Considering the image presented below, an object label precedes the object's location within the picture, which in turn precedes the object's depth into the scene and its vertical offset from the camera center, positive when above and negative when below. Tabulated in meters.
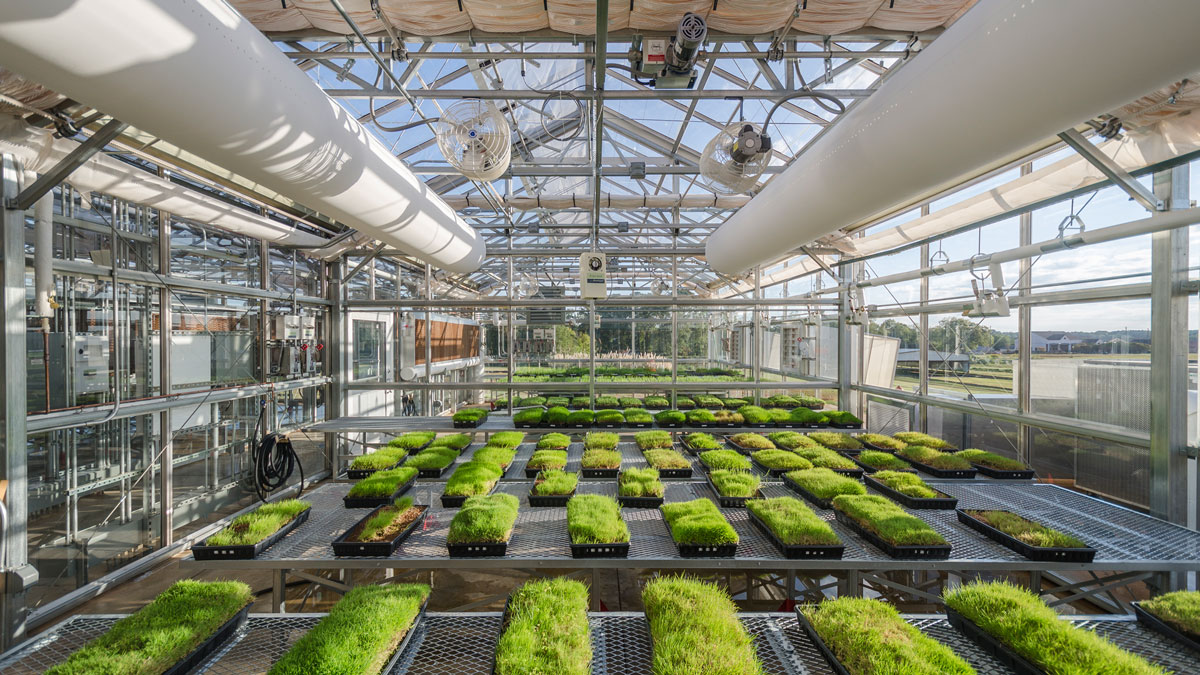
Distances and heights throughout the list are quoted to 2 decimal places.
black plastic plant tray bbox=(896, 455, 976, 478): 3.62 -1.06
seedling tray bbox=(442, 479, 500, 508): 3.08 -1.08
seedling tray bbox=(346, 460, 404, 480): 3.58 -1.04
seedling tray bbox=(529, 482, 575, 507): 3.12 -1.08
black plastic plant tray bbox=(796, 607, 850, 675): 1.57 -1.11
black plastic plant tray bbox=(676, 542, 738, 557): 2.41 -1.10
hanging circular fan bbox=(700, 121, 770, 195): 3.19 +1.27
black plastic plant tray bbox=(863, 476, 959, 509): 3.01 -1.07
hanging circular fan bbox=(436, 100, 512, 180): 3.10 +1.31
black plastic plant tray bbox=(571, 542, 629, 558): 2.42 -1.10
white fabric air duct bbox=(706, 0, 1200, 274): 1.43 +0.92
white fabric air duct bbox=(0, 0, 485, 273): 1.51 +0.97
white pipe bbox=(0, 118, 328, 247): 2.96 +1.19
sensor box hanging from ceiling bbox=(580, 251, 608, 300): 5.91 +0.76
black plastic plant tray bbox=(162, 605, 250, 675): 1.57 -1.11
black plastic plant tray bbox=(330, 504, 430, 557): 2.44 -1.10
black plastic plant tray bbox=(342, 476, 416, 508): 3.10 -1.09
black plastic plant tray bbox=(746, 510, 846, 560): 2.39 -1.10
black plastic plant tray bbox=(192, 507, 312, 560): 2.42 -1.11
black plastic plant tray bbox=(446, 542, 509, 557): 2.44 -1.11
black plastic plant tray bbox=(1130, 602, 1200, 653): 1.70 -1.10
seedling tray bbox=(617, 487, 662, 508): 3.08 -1.09
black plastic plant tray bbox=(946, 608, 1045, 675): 1.55 -1.10
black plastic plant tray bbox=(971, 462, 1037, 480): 3.63 -1.07
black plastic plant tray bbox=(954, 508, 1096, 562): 2.35 -1.09
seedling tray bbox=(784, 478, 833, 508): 3.03 -1.08
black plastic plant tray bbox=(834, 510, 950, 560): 2.38 -1.10
